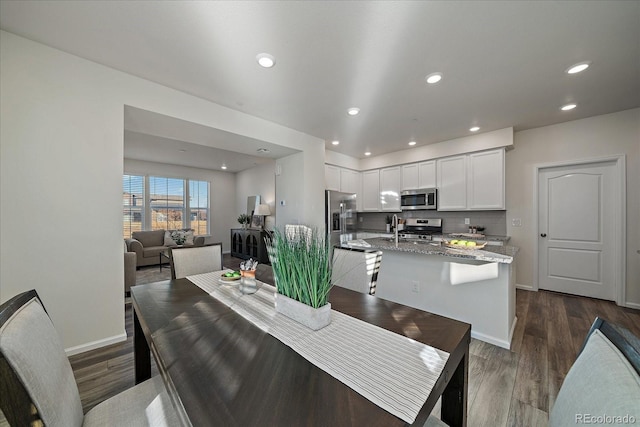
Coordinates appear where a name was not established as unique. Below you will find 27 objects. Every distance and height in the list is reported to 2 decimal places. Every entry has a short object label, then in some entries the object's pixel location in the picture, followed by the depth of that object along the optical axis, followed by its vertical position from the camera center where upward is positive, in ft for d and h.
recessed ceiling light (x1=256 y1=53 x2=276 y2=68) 6.69 +4.46
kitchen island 7.05 -2.34
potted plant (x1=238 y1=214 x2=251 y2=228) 22.33 -0.56
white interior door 10.80 -0.75
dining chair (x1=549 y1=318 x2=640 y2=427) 1.40 -1.10
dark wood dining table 1.87 -1.57
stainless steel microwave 14.76 +0.96
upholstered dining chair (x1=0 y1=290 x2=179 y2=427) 1.81 -1.51
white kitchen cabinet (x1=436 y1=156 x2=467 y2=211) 13.73 +1.84
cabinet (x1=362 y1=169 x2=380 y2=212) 17.83 +1.80
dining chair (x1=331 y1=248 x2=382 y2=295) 5.49 -1.33
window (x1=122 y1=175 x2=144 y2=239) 19.15 +0.79
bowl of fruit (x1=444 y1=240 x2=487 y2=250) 8.11 -1.10
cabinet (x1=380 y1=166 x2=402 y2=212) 16.65 +1.82
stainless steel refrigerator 14.71 -0.09
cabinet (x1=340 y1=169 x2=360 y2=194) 17.51 +2.52
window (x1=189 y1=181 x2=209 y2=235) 22.71 +0.74
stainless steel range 15.26 -0.94
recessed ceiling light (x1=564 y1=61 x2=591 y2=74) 7.05 +4.48
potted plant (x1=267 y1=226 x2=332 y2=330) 3.22 -0.85
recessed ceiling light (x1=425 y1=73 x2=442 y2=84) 7.63 +4.47
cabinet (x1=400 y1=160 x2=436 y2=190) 14.99 +2.52
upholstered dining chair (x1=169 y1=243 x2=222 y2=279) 6.64 -1.36
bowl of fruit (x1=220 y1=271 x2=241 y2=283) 5.30 -1.44
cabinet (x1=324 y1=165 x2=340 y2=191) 16.37 +2.54
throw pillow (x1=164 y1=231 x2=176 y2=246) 19.29 -2.18
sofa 16.86 -2.37
